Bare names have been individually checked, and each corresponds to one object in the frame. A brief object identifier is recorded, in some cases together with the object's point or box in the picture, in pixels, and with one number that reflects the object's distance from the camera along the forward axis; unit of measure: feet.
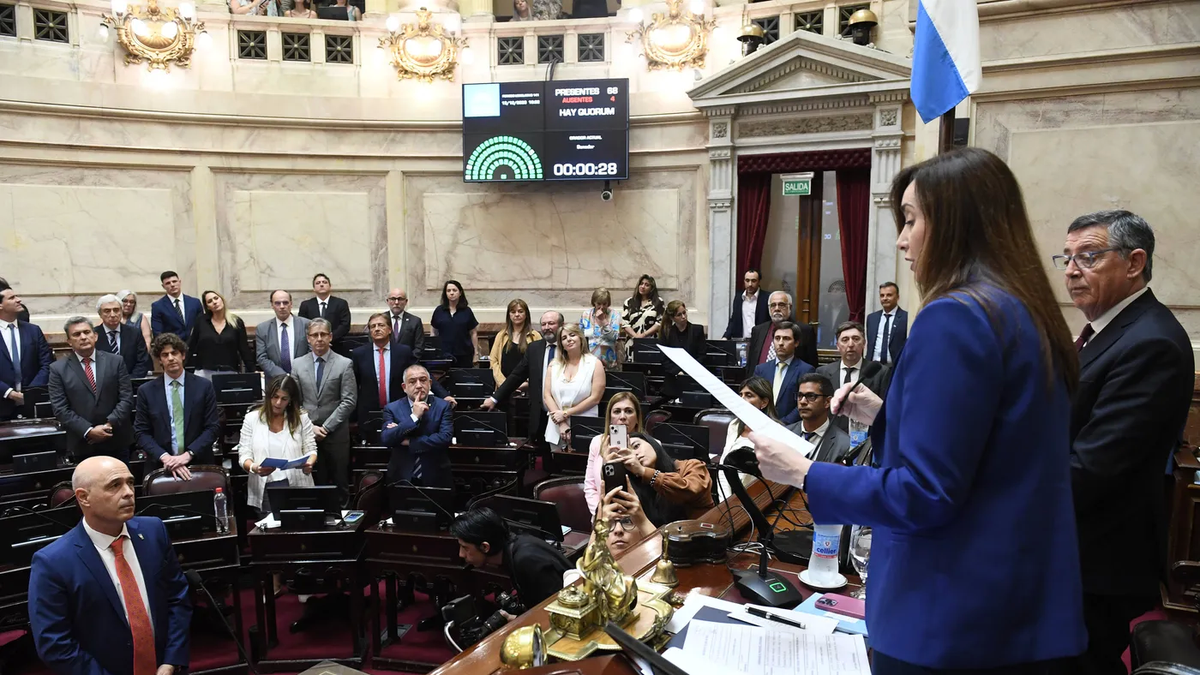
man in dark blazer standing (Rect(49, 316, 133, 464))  18.66
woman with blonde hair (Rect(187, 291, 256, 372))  25.26
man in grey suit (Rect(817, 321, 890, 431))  17.95
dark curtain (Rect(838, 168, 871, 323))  31.19
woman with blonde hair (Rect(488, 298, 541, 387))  24.30
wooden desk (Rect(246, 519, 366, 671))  14.06
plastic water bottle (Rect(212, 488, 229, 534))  14.34
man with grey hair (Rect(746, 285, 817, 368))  22.21
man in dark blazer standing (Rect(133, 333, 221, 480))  17.61
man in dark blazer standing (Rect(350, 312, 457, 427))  21.61
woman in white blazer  16.97
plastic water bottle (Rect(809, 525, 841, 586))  6.40
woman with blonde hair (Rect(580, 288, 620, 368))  26.55
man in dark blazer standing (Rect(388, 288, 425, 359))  26.48
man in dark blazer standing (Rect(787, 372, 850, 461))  13.53
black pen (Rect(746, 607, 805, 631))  5.53
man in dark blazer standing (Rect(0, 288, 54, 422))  21.83
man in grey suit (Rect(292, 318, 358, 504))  18.98
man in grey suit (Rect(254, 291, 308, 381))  24.62
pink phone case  5.84
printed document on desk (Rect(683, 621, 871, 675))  4.88
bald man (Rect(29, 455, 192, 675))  9.62
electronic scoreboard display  33.58
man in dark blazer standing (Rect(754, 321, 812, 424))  18.90
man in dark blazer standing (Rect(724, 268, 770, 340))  29.43
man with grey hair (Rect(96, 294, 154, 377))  23.18
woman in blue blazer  3.71
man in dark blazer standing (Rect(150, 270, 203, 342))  27.27
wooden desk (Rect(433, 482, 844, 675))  5.06
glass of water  6.66
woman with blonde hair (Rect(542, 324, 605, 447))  19.85
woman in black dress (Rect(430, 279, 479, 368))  28.86
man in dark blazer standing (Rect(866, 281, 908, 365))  24.64
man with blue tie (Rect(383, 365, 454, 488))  17.43
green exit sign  32.73
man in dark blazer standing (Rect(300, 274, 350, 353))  29.09
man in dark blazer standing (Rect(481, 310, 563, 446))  21.79
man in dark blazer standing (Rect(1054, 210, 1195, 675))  6.43
